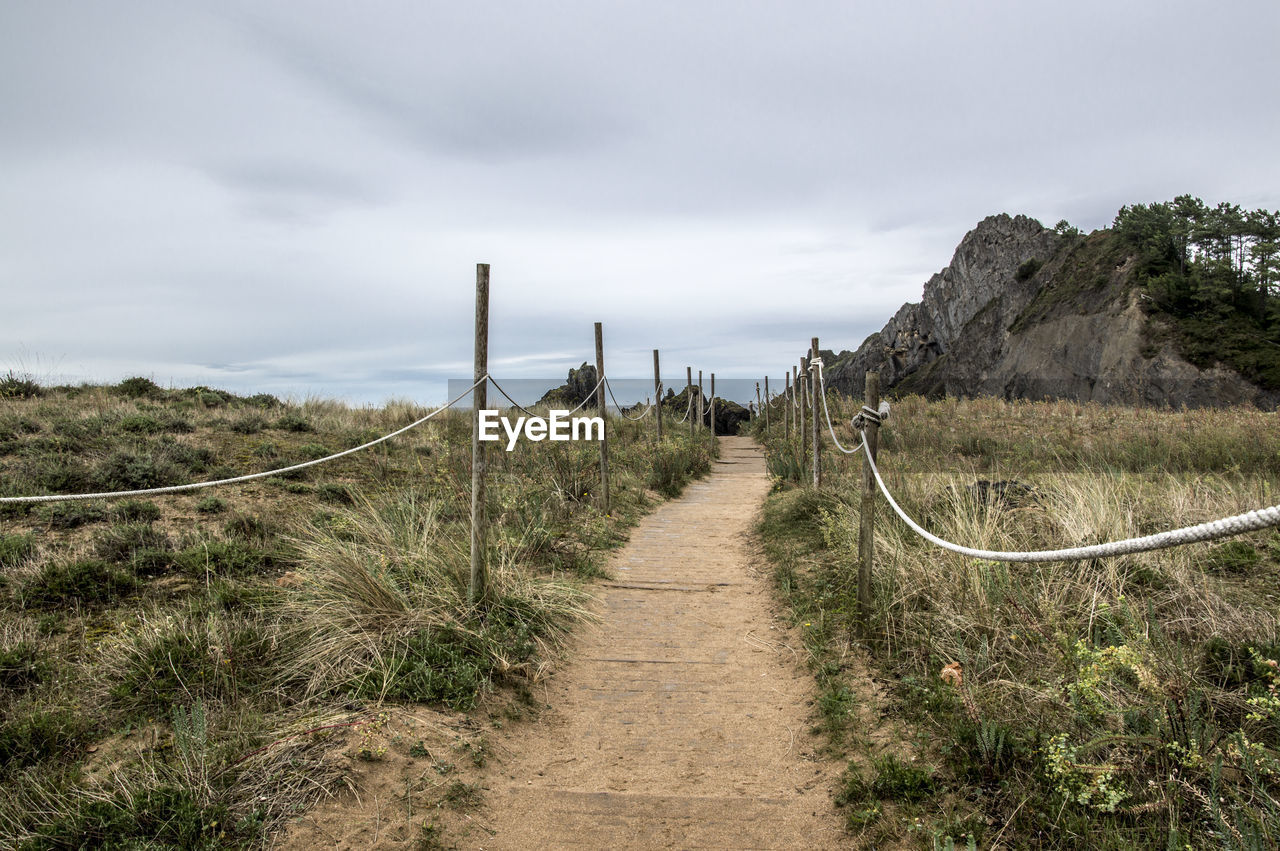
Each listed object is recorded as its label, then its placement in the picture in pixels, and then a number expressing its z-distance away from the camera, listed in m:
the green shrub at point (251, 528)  6.39
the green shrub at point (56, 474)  7.16
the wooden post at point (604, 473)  8.89
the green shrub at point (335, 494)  8.12
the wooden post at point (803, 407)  11.24
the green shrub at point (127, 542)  5.57
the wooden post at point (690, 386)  19.03
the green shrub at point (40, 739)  3.01
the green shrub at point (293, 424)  11.71
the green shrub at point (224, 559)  5.38
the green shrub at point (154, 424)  9.62
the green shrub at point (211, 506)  7.01
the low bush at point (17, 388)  12.09
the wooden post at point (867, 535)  4.59
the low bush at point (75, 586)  4.72
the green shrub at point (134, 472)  7.42
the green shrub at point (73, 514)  6.30
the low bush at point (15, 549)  5.23
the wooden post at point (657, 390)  14.17
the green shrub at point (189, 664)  3.45
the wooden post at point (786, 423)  17.10
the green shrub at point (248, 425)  10.77
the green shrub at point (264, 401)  13.96
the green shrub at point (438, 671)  3.73
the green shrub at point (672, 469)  11.50
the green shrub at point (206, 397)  13.36
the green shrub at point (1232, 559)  4.80
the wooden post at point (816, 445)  8.72
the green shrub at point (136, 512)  6.55
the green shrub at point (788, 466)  11.12
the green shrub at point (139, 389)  13.66
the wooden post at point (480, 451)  4.72
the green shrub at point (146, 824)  2.52
